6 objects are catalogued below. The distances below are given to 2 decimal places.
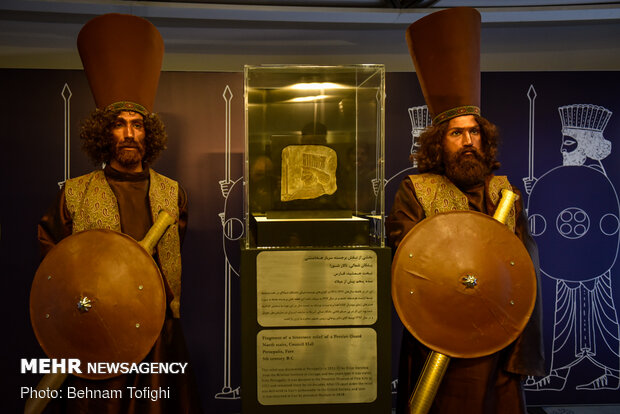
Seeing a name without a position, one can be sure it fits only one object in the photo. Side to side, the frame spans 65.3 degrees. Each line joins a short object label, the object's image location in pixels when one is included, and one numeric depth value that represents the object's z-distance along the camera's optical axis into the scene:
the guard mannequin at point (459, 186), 1.81
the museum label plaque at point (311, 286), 1.57
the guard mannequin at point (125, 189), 1.95
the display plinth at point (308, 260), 1.57
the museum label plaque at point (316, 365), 1.58
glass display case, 1.58
